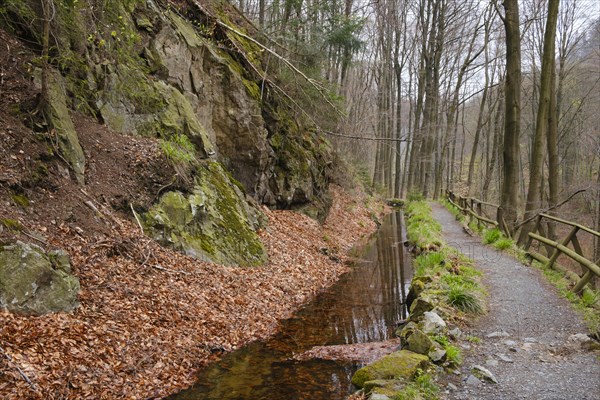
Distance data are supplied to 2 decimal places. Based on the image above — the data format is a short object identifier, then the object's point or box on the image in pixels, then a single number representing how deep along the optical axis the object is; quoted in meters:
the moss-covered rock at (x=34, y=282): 5.34
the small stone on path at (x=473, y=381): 5.11
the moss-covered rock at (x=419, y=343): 5.91
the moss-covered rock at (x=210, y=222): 8.84
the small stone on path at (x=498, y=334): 6.44
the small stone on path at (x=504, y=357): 5.65
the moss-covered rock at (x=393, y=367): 5.34
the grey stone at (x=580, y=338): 5.87
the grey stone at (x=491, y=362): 5.58
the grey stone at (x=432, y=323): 6.51
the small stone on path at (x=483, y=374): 5.17
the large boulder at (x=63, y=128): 7.69
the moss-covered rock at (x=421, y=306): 7.50
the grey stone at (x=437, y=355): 5.65
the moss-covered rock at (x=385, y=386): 4.92
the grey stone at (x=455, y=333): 6.45
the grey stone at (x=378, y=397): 4.70
